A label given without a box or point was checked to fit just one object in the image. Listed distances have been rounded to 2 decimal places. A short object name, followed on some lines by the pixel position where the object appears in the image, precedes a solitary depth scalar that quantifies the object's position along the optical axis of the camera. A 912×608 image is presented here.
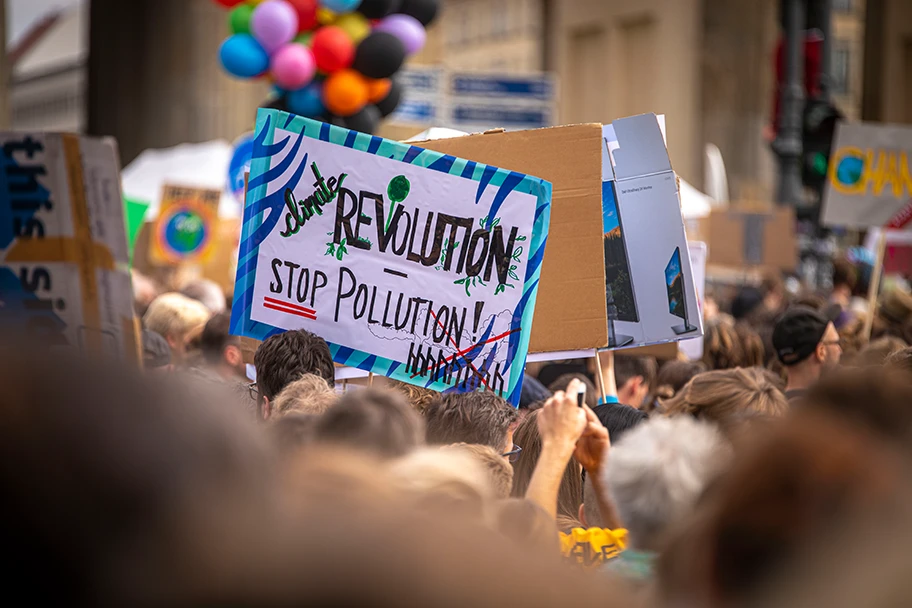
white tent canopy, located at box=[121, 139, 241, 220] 31.81
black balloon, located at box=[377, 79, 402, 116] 21.70
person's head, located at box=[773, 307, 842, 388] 10.35
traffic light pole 27.64
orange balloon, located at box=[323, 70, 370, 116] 19.95
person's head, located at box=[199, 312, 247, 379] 11.02
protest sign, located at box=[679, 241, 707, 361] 12.76
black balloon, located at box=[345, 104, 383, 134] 20.55
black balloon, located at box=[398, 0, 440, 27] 21.36
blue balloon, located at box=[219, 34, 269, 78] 20.19
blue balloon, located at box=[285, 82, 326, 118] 20.02
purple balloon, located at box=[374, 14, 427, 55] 20.36
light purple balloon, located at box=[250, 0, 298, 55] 19.67
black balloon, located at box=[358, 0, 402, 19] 20.14
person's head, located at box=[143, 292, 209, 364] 12.68
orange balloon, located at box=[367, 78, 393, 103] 20.61
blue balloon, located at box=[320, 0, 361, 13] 19.75
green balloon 20.64
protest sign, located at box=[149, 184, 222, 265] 22.77
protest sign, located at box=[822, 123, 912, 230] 19.44
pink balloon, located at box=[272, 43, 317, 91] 19.55
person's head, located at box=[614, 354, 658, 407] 11.16
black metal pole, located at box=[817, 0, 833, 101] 29.97
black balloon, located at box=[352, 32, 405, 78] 19.84
